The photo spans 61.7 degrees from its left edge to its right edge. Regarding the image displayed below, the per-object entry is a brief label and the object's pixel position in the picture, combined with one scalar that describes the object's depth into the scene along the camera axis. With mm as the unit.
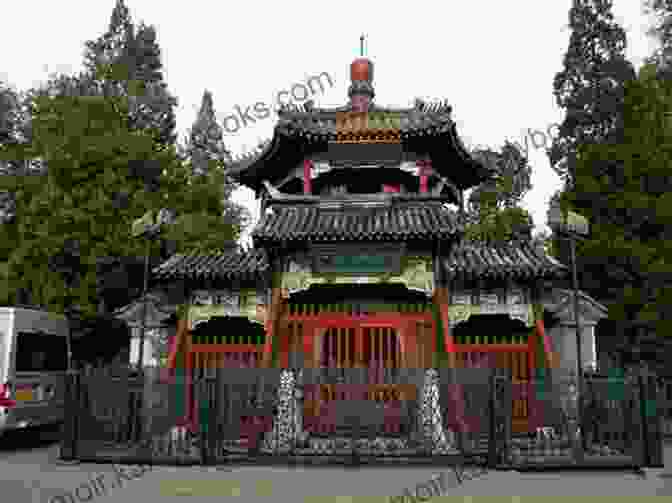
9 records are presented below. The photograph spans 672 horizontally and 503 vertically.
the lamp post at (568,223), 11719
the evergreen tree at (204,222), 17938
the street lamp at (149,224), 12008
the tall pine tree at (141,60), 26562
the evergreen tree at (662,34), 20281
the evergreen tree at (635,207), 16656
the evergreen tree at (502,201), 20984
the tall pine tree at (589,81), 21531
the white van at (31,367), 11352
